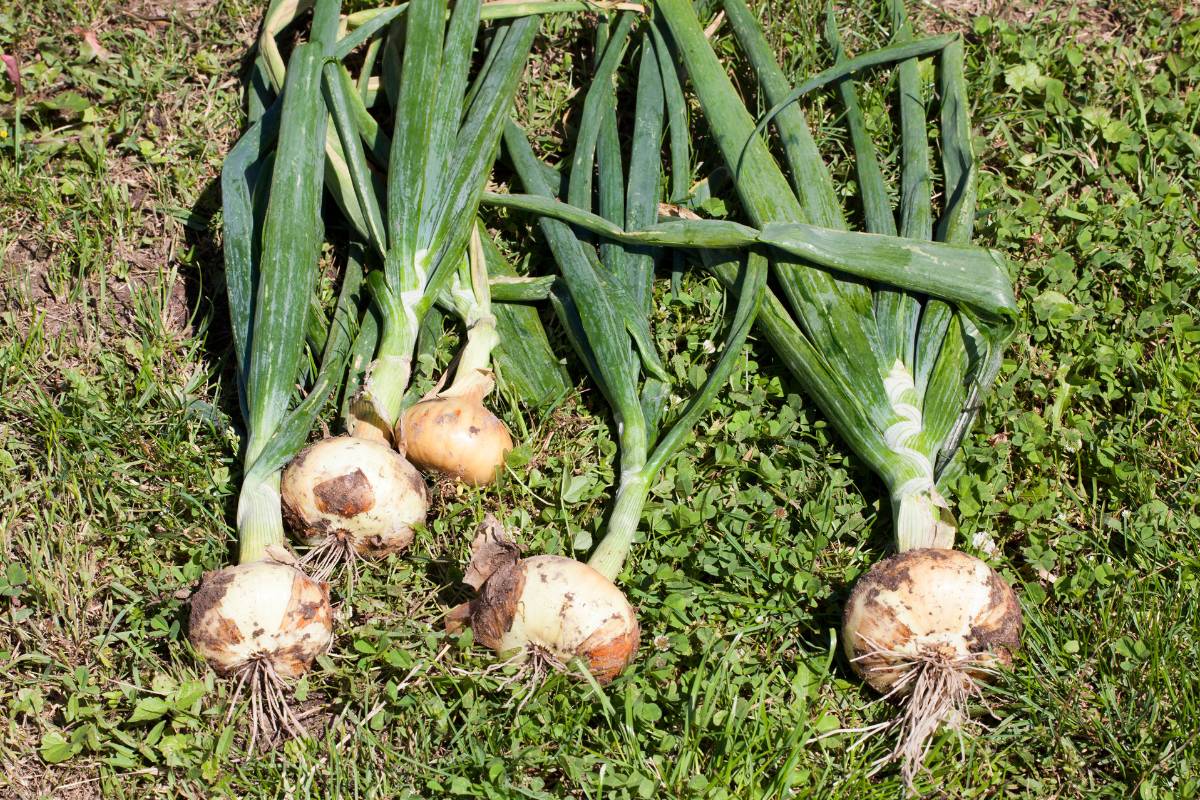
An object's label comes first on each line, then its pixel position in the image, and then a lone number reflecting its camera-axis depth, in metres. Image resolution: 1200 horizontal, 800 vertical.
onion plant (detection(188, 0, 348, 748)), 2.15
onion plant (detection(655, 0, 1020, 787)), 2.14
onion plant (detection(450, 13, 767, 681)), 2.14
